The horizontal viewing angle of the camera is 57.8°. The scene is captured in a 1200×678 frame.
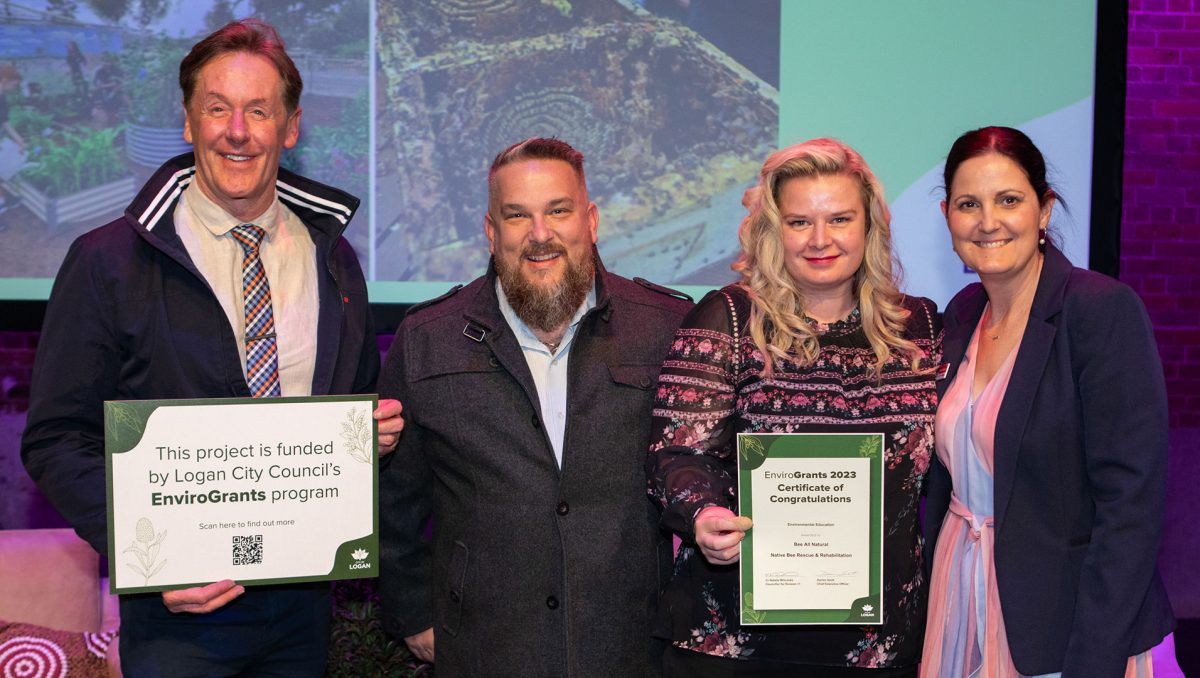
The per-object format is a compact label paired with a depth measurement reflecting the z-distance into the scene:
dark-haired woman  2.17
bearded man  2.47
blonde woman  2.25
